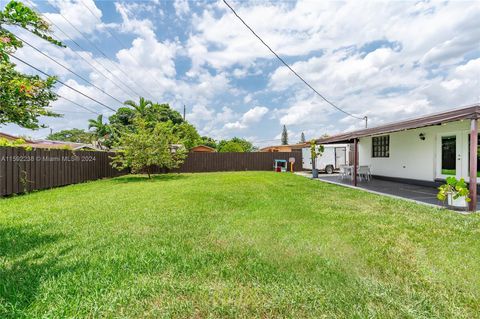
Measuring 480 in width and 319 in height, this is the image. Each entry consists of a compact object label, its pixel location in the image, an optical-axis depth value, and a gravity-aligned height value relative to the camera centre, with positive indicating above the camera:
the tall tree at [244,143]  46.44 +3.21
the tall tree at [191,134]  31.08 +3.43
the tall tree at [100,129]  28.49 +3.49
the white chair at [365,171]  11.45 -0.59
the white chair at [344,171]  12.42 -0.65
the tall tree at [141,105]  25.20 +5.65
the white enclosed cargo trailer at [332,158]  17.33 +0.06
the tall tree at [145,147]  13.89 +0.64
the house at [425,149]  5.89 +0.39
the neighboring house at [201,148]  33.26 +1.42
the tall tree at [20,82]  2.12 +0.78
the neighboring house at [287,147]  36.01 +1.77
